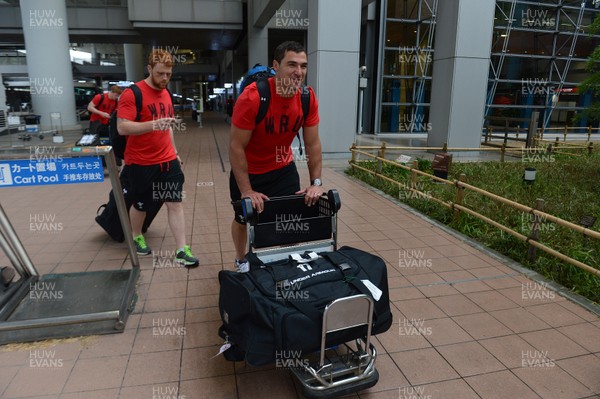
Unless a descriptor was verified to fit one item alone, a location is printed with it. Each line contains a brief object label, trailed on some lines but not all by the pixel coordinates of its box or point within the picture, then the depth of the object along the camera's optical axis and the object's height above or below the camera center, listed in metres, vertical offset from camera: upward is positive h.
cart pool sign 2.75 -0.49
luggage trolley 2.15 -0.98
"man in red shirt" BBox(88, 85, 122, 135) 8.00 -0.23
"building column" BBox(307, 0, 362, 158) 9.88 +0.73
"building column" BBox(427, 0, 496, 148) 11.01 +0.80
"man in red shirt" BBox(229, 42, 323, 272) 2.74 -0.29
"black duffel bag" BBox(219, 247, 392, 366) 2.06 -0.99
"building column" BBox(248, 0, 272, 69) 18.14 +2.28
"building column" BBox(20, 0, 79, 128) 17.03 +1.50
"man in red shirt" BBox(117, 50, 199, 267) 3.63 -0.49
